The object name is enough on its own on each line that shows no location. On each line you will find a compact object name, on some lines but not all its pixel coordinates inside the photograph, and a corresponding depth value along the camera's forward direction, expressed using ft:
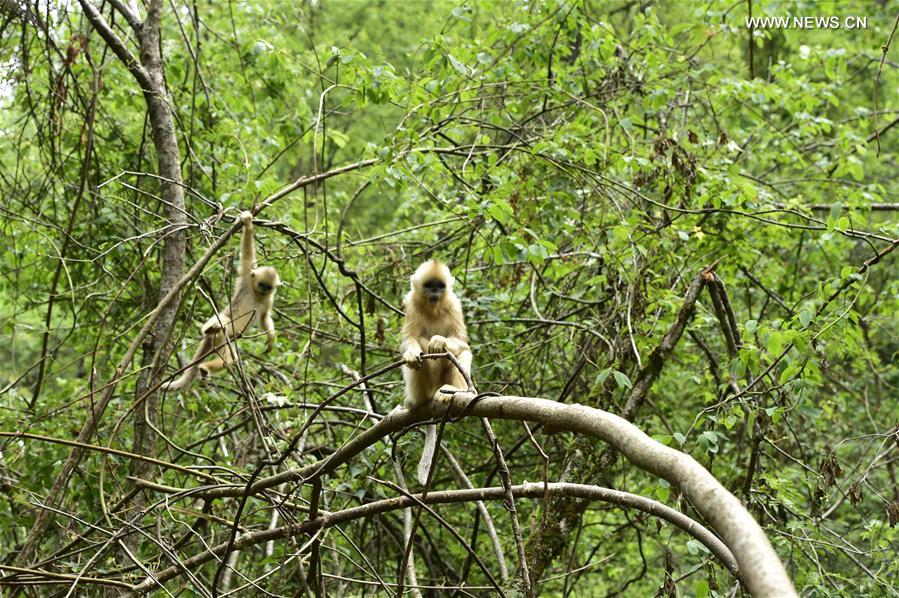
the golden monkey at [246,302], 43.09
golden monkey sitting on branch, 30.76
